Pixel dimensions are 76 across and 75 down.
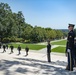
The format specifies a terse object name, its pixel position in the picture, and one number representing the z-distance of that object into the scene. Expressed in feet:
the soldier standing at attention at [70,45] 10.53
